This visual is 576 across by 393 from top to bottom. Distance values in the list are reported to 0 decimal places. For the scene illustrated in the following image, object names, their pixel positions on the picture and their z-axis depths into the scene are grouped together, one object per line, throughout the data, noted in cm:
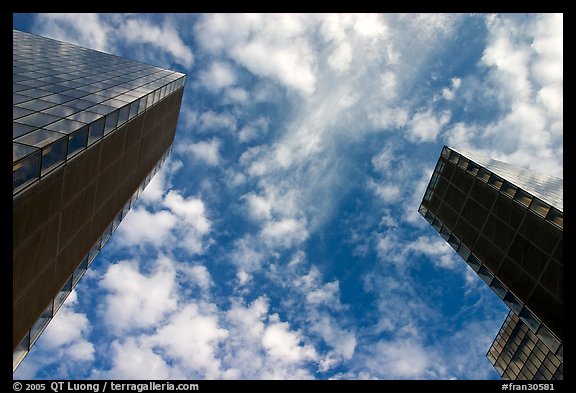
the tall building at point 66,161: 1720
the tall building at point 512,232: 2348
